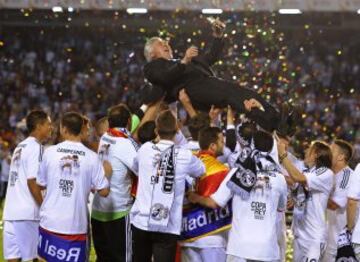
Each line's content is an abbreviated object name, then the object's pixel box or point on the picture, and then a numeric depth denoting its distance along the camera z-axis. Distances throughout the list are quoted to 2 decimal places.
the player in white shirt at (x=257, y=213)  14.64
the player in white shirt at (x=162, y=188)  14.74
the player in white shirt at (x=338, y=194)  17.89
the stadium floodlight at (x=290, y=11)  41.54
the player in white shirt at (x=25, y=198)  16.59
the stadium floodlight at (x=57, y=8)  43.30
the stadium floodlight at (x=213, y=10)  41.74
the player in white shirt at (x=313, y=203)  16.79
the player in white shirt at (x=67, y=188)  15.34
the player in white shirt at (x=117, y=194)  16.24
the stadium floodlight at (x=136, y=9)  42.70
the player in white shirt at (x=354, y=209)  15.98
